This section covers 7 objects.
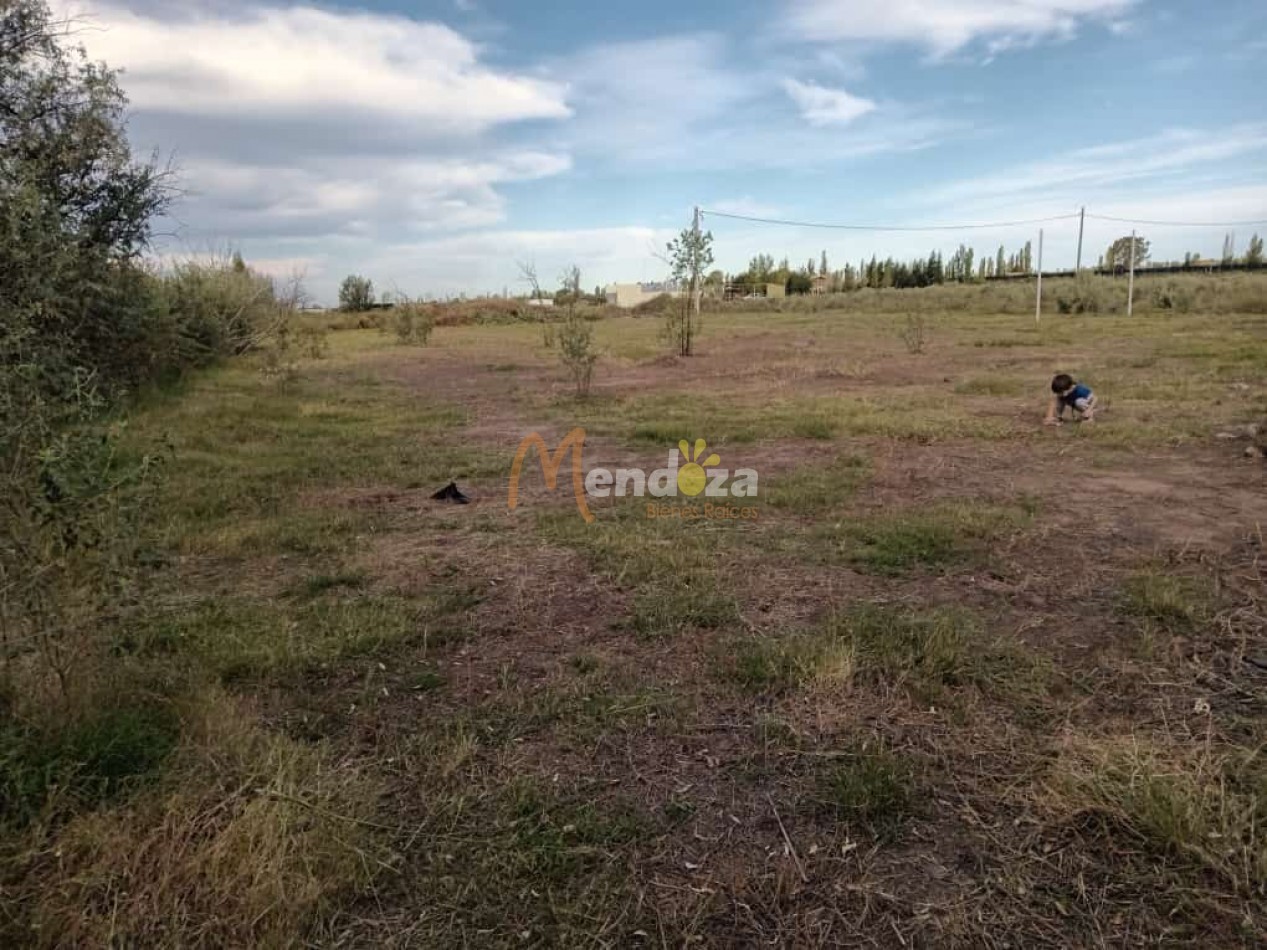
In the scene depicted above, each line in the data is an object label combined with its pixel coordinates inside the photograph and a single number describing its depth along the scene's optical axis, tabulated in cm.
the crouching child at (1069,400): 694
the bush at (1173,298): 2369
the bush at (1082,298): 2586
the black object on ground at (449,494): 507
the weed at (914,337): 1443
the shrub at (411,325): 2267
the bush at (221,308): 1284
